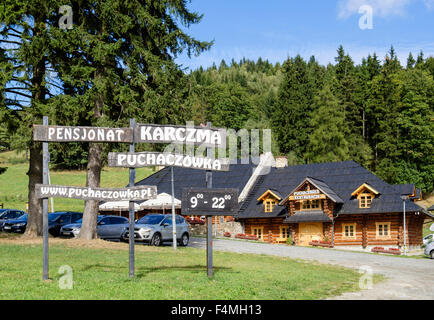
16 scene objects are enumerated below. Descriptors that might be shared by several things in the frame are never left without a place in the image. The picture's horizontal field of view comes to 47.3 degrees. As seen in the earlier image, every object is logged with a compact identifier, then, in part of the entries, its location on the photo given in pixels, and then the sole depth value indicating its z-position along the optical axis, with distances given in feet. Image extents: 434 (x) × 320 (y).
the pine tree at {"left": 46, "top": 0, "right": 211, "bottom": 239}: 71.67
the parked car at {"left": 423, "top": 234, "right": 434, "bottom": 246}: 143.08
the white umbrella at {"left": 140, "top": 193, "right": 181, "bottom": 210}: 118.11
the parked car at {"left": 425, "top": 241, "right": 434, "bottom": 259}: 95.62
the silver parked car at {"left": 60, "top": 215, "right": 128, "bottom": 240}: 89.04
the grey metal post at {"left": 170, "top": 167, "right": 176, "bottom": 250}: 78.10
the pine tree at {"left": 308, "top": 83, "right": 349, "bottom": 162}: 221.05
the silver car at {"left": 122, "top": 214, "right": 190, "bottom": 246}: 82.23
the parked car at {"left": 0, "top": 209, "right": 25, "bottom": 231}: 118.32
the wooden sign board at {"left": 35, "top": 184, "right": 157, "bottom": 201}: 39.81
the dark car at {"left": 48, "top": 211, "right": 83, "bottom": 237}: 99.36
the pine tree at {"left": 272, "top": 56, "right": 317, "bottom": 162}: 252.83
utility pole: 114.64
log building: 121.29
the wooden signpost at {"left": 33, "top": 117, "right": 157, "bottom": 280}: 39.65
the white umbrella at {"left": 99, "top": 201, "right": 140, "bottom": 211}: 122.11
